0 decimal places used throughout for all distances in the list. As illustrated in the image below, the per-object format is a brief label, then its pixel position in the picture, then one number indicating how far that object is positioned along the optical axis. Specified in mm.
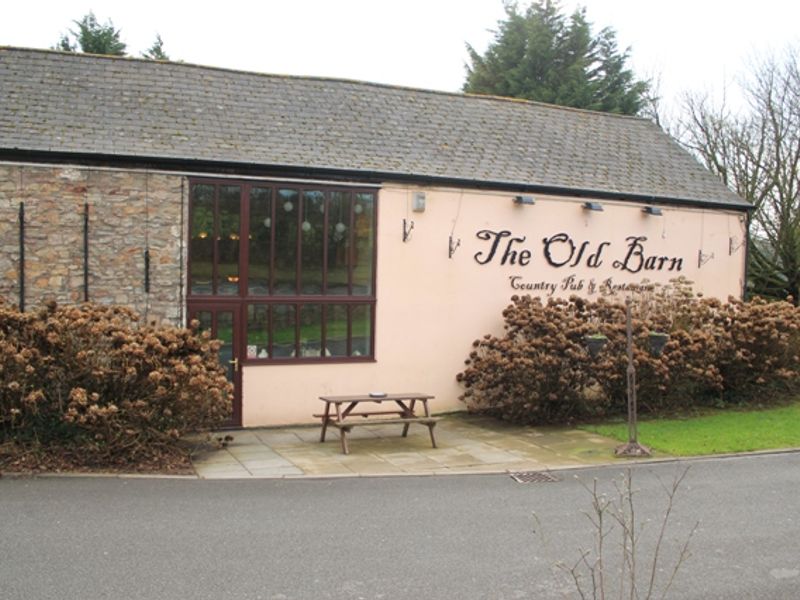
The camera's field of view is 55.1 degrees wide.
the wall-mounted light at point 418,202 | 13094
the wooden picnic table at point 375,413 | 10531
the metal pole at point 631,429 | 10336
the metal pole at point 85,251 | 11188
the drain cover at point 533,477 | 9031
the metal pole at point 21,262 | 10883
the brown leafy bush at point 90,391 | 8922
